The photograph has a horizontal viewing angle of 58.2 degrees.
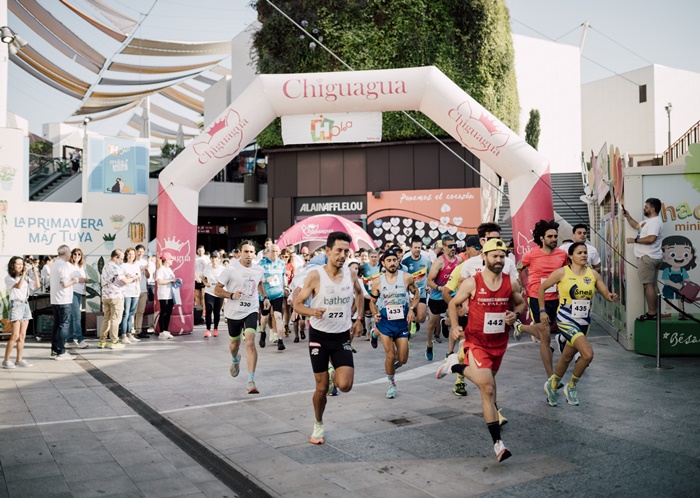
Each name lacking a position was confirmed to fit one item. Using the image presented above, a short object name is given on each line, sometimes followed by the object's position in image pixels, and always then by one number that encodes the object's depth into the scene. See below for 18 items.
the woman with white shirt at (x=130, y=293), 12.50
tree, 29.25
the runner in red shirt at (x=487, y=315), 5.46
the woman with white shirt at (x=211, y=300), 13.73
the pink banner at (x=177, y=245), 13.62
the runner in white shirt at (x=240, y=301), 8.18
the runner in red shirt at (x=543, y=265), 8.10
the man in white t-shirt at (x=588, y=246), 9.72
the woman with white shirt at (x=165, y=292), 13.20
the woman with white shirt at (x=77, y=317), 12.10
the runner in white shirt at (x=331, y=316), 5.70
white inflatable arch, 12.51
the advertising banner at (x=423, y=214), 22.38
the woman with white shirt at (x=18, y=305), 9.72
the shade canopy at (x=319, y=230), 17.47
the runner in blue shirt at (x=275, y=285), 11.73
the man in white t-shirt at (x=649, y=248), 9.62
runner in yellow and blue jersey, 6.78
